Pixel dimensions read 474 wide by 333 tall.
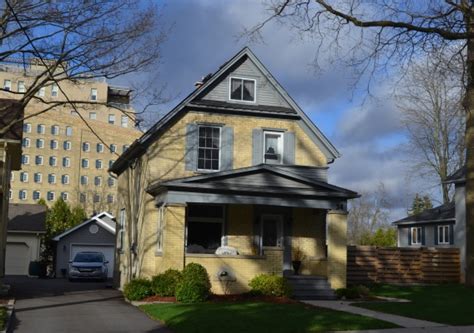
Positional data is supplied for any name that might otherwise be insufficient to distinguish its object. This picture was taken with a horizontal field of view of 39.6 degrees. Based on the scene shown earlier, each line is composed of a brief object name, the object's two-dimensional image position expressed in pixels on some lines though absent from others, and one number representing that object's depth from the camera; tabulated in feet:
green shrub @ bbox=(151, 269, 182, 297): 68.54
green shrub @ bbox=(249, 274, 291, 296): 70.54
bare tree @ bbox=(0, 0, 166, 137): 64.49
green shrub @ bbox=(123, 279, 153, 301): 68.59
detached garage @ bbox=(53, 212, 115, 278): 147.74
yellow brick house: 72.79
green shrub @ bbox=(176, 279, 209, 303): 65.41
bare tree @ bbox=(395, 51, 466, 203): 154.81
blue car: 117.91
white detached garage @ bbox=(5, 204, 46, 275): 151.53
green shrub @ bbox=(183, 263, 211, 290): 67.87
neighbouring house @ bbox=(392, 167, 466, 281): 107.65
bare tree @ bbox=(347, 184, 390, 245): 235.20
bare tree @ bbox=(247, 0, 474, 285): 43.68
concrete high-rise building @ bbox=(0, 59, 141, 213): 397.19
